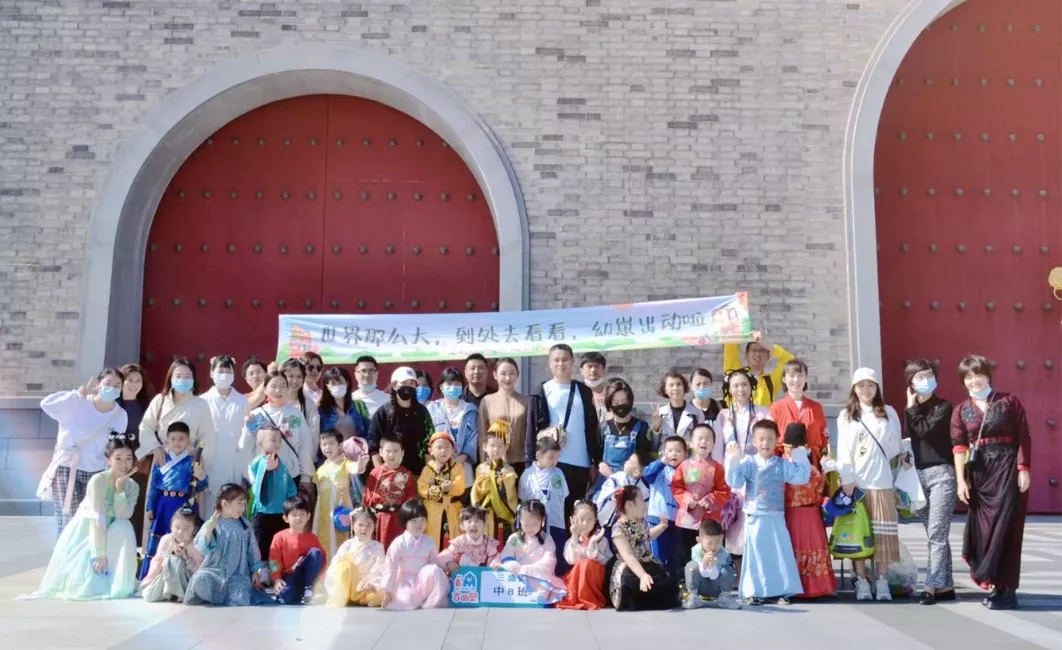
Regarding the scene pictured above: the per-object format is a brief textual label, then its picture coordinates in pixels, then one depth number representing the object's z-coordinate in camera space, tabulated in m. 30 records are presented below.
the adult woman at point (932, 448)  5.09
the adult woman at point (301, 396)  5.63
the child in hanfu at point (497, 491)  5.20
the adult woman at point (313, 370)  6.17
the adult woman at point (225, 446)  5.62
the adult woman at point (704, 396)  5.64
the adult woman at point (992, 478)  4.74
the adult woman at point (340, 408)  5.82
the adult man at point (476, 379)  5.84
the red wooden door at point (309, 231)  8.60
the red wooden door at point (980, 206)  8.62
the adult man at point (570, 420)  5.45
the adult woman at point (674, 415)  5.60
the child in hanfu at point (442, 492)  5.24
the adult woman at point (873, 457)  5.08
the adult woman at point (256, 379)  5.86
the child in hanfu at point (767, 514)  4.86
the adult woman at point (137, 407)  5.80
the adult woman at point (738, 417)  5.46
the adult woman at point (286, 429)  5.48
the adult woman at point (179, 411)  5.53
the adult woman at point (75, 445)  5.46
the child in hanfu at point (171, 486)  5.23
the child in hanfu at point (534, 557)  4.76
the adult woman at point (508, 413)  5.53
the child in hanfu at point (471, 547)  4.91
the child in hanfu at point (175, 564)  4.80
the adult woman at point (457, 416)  5.64
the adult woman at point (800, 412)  5.39
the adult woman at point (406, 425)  5.50
